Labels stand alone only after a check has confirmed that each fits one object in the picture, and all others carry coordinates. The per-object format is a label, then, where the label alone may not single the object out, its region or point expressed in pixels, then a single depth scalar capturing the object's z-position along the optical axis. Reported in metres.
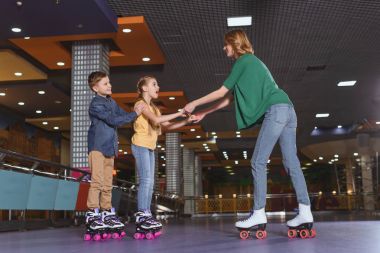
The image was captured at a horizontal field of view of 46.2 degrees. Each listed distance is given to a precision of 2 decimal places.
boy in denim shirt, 3.76
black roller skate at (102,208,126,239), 3.82
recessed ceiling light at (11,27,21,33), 8.20
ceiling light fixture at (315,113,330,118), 18.19
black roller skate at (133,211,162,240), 3.72
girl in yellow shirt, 3.79
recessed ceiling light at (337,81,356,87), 13.38
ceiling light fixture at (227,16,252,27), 8.48
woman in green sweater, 3.21
